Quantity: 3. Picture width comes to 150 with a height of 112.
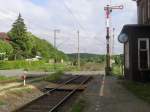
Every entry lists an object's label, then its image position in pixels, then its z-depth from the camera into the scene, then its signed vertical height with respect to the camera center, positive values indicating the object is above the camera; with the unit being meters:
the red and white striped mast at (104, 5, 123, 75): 19.14 +1.98
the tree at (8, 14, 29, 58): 41.17 +5.48
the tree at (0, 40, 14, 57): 36.74 +2.68
